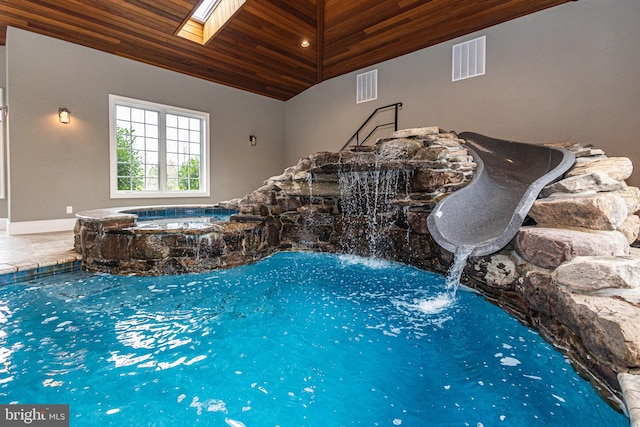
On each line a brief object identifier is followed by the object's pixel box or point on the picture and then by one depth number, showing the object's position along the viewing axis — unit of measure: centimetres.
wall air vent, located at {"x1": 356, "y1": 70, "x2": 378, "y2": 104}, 615
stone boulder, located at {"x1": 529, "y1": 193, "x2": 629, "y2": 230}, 185
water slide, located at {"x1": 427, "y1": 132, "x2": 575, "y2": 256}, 226
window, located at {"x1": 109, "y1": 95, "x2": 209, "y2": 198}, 545
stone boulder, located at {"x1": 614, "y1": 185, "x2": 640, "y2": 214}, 225
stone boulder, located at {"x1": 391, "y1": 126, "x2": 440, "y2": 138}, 397
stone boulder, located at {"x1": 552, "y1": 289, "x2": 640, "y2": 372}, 113
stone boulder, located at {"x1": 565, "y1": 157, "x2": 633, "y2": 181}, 244
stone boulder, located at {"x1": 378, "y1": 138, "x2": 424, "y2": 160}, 364
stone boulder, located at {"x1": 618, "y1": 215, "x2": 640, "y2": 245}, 209
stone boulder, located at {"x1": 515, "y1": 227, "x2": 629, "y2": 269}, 167
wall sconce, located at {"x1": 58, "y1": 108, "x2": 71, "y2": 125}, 470
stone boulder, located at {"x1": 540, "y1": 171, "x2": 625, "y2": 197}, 220
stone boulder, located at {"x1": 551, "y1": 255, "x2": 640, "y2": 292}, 137
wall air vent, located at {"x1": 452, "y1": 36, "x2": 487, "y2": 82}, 480
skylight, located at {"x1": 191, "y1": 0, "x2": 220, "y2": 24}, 486
